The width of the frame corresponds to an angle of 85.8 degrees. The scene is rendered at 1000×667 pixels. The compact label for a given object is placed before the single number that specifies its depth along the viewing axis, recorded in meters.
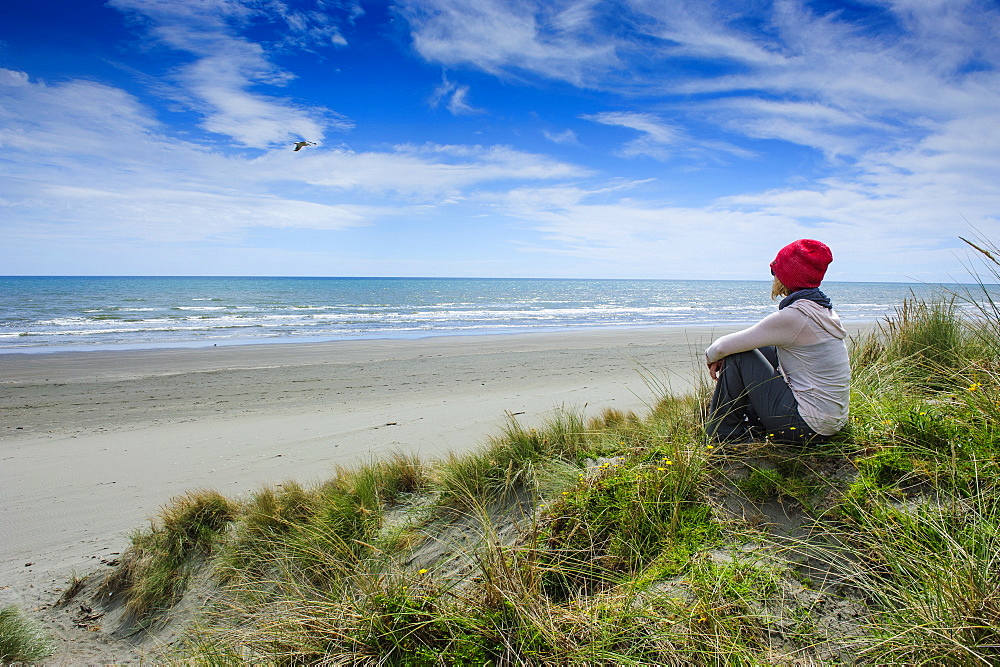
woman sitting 3.23
